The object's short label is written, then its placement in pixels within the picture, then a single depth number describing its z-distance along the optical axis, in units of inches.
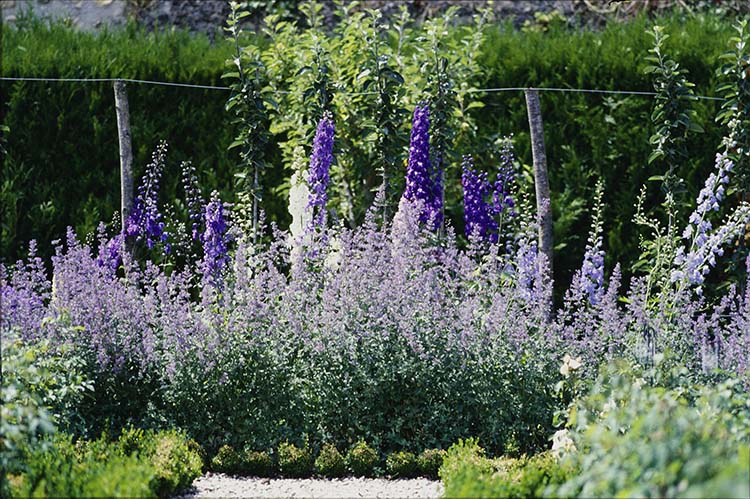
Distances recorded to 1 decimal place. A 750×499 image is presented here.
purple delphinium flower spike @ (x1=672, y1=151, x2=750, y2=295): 448.4
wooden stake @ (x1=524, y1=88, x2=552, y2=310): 515.8
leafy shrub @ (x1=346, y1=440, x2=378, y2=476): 387.2
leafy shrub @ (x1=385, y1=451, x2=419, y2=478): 386.9
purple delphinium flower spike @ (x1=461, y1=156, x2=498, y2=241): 510.0
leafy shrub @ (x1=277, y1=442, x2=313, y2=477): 389.1
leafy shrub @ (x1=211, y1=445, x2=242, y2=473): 390.3
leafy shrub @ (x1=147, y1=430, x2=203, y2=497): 345.6
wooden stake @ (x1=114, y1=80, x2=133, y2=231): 524.7
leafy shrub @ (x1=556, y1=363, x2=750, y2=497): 245.1
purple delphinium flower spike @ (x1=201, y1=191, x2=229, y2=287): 471.2
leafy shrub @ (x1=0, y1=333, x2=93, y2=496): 299.7
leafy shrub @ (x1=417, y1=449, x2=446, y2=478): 386.6
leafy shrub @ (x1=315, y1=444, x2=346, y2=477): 386.4
